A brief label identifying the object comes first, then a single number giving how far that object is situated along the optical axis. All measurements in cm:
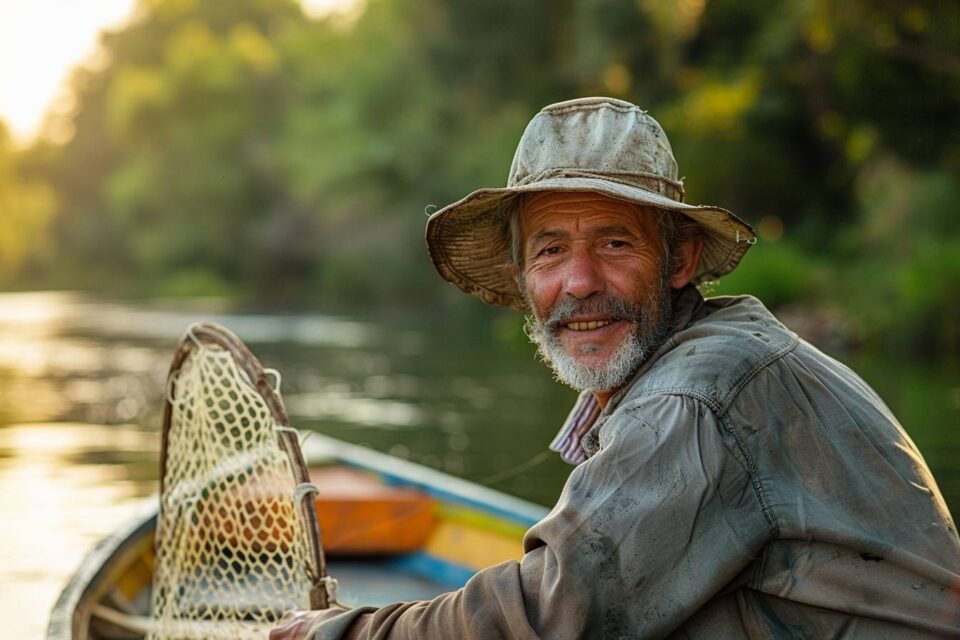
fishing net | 315
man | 250
